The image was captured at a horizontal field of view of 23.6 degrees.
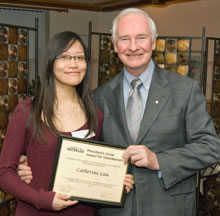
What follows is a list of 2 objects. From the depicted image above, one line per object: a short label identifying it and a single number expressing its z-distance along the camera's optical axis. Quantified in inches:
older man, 73.4
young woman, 71.0
